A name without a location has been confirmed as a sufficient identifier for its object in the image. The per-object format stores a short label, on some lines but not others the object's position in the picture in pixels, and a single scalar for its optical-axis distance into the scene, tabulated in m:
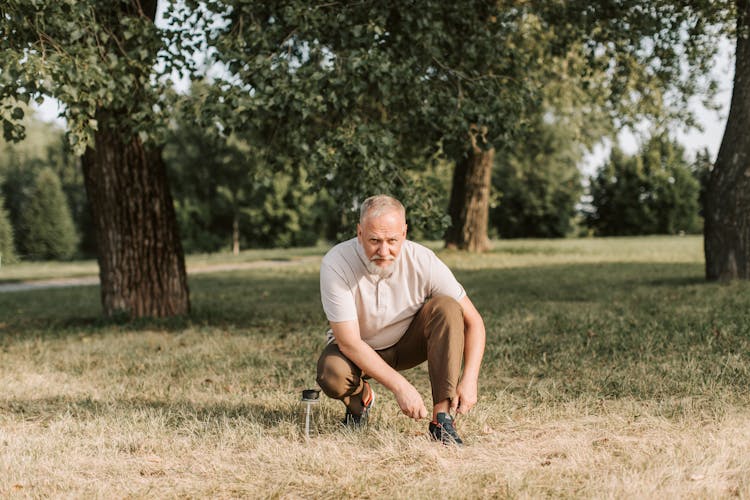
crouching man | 3.76
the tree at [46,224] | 32.88
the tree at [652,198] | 40.31
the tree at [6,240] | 28.84
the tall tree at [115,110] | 5.84
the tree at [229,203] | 31.47
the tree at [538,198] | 31.50
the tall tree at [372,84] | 6.73
